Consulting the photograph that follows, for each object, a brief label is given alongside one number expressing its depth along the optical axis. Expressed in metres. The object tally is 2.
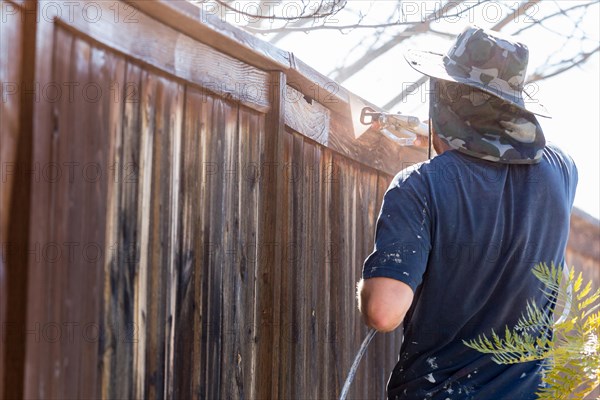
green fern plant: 3.76
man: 5.30
